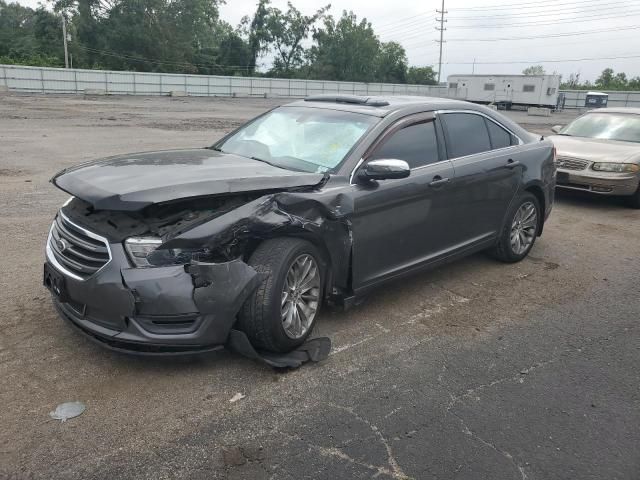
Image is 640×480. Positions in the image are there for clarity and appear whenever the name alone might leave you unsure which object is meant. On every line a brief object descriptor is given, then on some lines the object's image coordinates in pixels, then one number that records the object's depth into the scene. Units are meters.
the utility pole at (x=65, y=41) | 52.74
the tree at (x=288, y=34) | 80.88
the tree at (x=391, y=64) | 86.69
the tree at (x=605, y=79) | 80.96
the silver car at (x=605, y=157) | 8.98
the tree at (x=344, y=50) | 83.12
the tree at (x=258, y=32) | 80.31
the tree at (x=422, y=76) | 85.75
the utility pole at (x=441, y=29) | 80.80
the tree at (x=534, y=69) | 101.19
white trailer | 43.53
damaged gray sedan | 3.32
